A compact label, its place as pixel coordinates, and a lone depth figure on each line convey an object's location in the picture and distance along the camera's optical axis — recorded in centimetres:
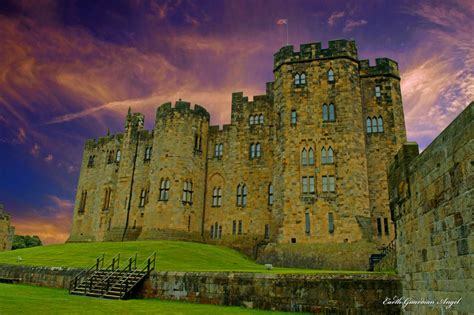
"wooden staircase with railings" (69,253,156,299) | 1620
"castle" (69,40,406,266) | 2855
